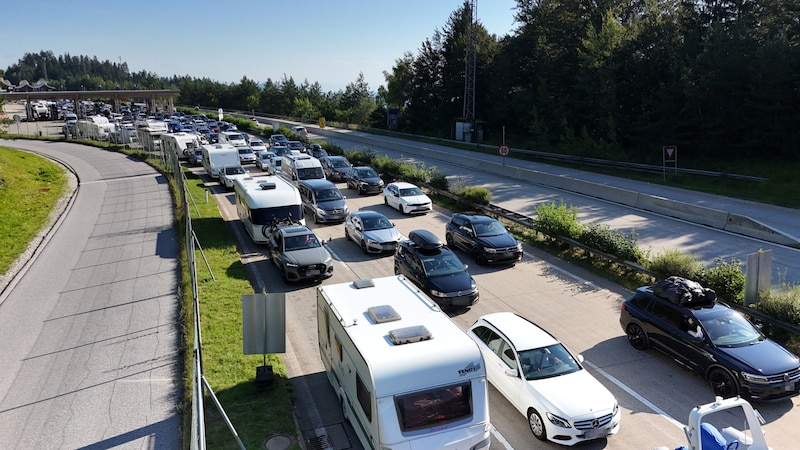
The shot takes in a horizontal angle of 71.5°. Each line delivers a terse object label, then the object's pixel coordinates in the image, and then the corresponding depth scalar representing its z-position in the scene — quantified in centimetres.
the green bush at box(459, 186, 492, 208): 2670
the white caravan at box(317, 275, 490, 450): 796
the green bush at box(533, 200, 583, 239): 2042
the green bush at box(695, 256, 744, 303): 1460
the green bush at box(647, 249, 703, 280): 1550
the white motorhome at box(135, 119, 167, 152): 4875
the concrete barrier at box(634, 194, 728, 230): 2362
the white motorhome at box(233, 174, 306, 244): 2125
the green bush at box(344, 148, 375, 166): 4158
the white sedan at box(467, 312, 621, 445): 923
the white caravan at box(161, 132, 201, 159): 4594
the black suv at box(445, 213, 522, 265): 1897
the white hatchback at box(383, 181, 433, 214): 2724
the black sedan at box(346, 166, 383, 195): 3278
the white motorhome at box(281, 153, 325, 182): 3198
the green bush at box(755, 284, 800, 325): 1287
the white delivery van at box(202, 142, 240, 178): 3612
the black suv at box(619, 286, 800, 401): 1037
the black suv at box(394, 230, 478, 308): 1500
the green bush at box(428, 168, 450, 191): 3068
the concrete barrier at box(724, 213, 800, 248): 2101
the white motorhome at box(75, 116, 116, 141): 6550
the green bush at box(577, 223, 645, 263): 1775
